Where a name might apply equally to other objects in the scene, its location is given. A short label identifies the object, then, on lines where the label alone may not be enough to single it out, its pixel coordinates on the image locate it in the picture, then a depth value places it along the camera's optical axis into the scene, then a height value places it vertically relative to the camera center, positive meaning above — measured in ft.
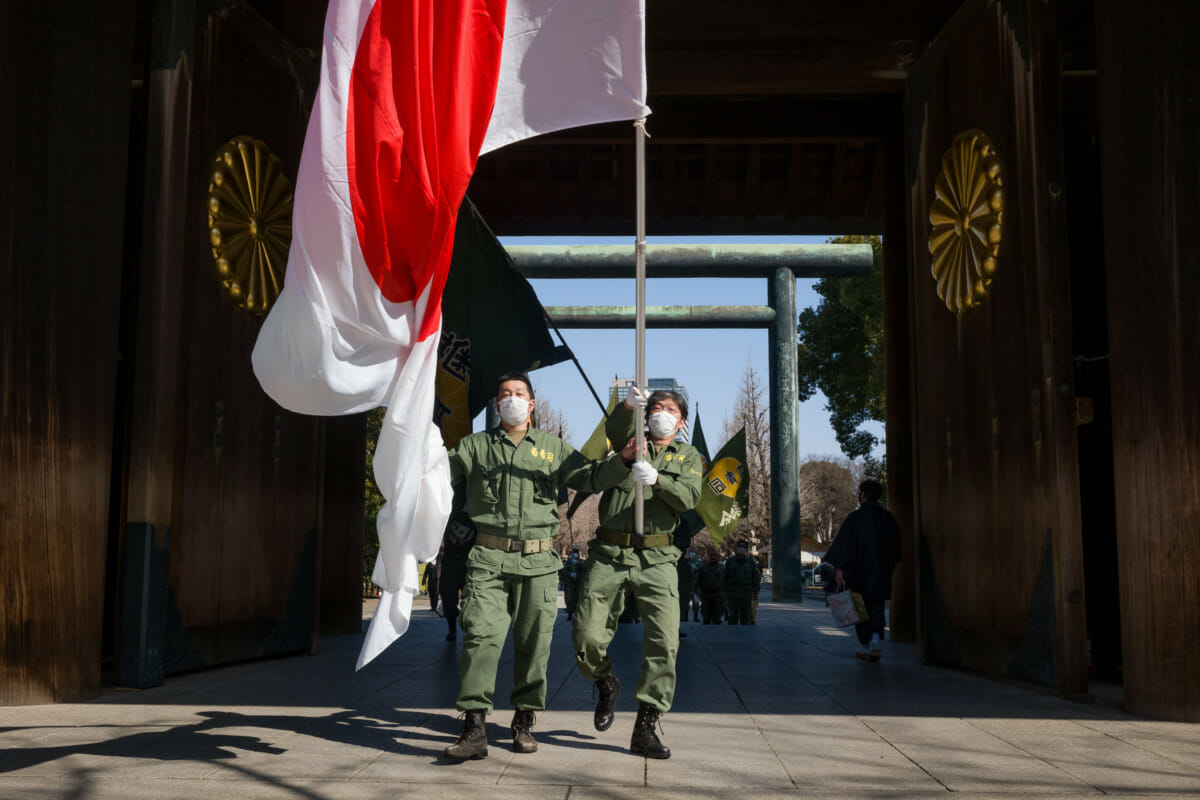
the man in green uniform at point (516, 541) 17.38 -0.83
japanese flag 15.97 +4.67
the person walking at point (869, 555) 32.81 -2.02
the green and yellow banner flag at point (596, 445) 38.06 +1.55
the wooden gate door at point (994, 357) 23.91 +3.24
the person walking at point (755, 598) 55.01 -5.52
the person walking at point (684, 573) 38.78 -3.64
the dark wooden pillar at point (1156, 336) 20.53 +2.92
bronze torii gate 67.00 +12.87
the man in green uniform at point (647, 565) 17.80 -1.26
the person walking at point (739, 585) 55.26 -4.85
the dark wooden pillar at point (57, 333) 21.25 +3.16
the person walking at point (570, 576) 50.62 -4.34
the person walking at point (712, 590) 59.67 -5.41
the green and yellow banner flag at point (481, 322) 29.04 +4.54
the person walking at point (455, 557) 32.76 -2.08
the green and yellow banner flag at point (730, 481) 61.98 +0.48
